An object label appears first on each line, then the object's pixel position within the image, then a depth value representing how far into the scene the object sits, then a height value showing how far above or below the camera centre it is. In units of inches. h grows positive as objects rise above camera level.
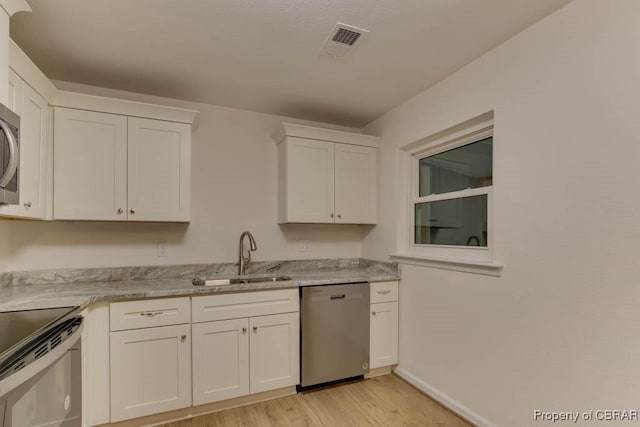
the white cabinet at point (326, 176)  110.4 +16.0
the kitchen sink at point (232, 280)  101.3 -20.6
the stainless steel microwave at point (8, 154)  49.7 +10.4
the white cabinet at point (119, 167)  82.7 +14.4
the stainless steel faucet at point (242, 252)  109.7 -11.7
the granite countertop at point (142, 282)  70.0 -18.3
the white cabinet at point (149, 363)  75.9 -36.3
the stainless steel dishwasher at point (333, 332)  95.7 -36.1
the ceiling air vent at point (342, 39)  70.0 +42.5
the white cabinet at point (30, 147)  66.0 +16.7
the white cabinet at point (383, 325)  105.7 -36.4
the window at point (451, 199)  84.7 +6.4
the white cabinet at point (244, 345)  84.1 -36.1
